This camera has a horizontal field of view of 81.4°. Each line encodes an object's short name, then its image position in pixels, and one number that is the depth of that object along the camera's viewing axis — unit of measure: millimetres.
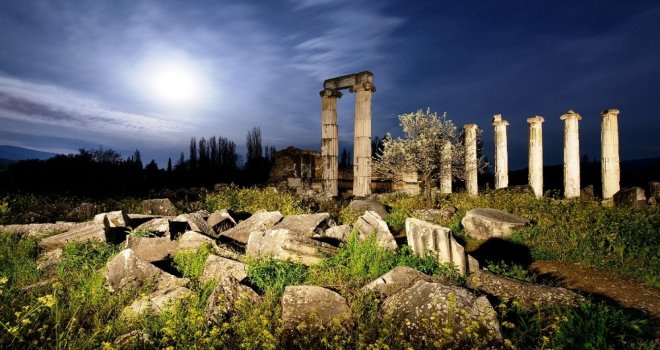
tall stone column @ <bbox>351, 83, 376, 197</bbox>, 18797
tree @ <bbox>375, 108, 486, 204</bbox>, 16141
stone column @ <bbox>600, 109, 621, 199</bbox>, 18578
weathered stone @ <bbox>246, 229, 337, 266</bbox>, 6336
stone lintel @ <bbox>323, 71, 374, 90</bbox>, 18577
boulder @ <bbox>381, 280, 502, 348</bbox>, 3848
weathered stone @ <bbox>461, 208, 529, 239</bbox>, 9812
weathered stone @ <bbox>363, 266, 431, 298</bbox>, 5020
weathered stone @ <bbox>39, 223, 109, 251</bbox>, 7348
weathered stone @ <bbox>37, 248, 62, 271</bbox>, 6688
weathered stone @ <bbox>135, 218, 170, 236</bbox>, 7742
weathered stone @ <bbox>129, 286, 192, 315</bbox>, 4566
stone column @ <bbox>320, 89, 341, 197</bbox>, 20031
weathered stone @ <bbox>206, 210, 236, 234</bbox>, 9076
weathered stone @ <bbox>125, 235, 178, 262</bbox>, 6773
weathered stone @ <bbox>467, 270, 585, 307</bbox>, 4754
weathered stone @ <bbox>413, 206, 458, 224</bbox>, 11788
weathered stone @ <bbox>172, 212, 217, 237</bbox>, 8008
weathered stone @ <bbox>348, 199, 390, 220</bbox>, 12702
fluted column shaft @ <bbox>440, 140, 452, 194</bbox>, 16719
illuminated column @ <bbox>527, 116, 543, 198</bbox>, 19938
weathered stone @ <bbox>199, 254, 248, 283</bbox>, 5691
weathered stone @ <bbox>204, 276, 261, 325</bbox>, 4262
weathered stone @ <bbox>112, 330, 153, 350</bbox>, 3657
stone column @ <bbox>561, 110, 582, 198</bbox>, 19172
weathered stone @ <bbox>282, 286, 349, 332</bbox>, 4340
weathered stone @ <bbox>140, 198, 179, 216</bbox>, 11547
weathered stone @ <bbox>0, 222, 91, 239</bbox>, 8438
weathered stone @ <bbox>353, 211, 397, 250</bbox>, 7000
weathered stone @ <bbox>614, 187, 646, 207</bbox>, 14798
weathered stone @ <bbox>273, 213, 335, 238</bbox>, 7761
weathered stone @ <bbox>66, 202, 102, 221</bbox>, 11195
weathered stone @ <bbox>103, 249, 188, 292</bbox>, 5457
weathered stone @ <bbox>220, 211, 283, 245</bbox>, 8367
